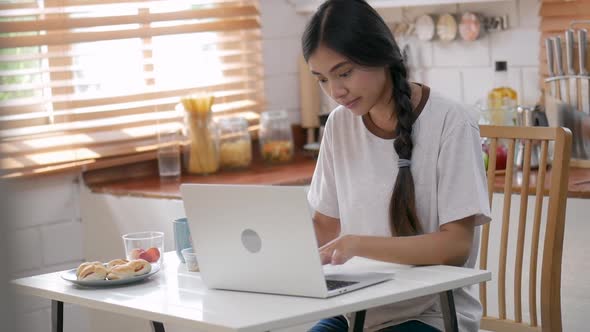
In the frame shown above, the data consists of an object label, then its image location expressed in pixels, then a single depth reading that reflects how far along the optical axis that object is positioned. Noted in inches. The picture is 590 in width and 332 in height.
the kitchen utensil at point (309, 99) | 137.7
